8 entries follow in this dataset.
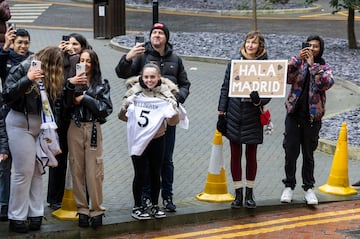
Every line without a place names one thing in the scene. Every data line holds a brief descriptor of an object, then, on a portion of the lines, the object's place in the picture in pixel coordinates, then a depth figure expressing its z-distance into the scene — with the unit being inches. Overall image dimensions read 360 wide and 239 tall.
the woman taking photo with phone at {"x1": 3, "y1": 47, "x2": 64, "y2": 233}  489.5
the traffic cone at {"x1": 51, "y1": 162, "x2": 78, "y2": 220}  536.3
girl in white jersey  524.5
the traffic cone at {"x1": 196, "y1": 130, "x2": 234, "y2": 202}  598.2
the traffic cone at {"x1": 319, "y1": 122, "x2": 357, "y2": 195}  629.7
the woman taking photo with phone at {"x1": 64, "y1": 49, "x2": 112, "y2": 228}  509.7
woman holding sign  562.8
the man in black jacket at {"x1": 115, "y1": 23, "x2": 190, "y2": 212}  553.5
